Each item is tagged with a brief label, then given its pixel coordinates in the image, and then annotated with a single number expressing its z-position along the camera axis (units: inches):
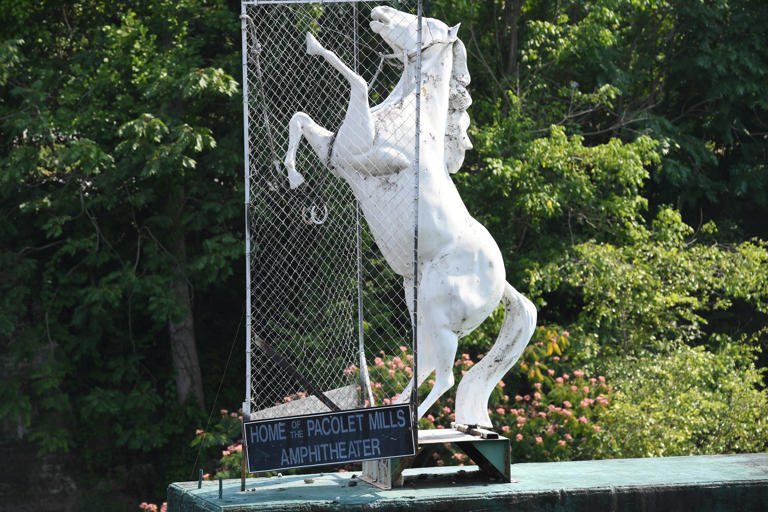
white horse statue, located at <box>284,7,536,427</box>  463.5
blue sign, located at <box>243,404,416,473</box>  423.8
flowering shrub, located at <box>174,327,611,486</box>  716.0
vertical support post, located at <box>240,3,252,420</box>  428.1
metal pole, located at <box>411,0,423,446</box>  429.4
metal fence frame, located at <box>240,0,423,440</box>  429.4
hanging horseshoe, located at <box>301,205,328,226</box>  475.8
